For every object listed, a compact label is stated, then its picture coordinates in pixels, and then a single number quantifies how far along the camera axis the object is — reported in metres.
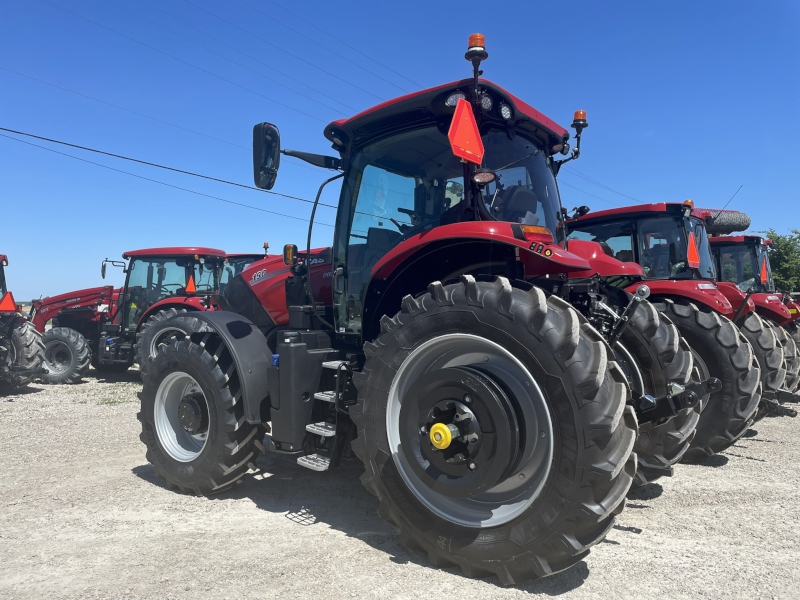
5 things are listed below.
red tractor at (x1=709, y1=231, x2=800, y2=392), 9.99
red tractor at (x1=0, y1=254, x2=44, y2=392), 8.75
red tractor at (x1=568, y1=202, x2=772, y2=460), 5.15
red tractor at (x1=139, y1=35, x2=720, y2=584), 2.46
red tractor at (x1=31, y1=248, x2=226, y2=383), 10.67
